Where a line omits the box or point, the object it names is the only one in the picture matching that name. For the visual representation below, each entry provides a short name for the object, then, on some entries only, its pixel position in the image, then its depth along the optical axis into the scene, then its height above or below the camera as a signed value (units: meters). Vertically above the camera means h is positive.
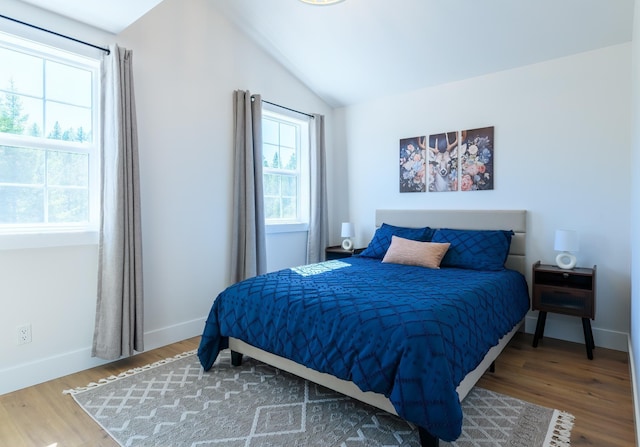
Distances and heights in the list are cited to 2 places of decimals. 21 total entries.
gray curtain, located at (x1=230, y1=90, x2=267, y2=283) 3.56 +0.20
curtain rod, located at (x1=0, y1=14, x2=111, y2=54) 2.30 +1.18
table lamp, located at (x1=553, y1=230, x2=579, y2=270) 2.94 -0.25
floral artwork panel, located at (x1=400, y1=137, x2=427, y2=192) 4.01 +0.53
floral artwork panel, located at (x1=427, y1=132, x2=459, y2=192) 3.79 +0.53
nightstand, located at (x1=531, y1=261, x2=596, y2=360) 2.81 -0.64
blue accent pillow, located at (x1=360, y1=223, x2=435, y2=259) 3.71 -0.24
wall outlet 2.38 -0.78
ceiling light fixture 2.30 +1.32
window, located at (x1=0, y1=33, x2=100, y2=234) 2.37 +0.50
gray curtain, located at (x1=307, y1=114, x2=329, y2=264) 4.38 +0.17
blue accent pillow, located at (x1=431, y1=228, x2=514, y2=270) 3.18 -0.32
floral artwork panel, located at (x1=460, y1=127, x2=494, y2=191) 3.59 +0.53
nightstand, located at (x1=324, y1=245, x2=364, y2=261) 4.25 -0.46
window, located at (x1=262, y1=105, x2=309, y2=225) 4.13 +0.53
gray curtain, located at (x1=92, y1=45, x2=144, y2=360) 2.61 -0.07
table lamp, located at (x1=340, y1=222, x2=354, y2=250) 4.33 -0.24
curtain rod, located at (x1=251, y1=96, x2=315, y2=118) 3.90 +1.15
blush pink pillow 3.27 -0.36
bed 1.62 -0.60
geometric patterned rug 1.81 -1.10
